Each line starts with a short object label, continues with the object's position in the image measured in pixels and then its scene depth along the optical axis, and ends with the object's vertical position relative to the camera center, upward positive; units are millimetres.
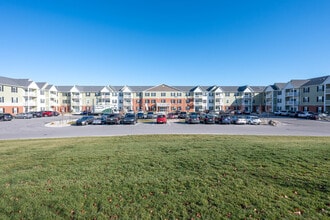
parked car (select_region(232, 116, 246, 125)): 30984 -2624
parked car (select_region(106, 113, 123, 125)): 30609 -2632
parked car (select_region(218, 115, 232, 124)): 30844 -2552
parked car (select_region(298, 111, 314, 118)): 41456 -2087
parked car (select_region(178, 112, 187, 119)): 43775 -2490
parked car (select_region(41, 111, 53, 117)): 50016 -2511
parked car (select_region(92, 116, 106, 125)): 31094 -2901
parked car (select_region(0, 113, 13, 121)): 36000 -2542
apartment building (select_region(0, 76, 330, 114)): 68875 +3332
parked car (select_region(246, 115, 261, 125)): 30927 -2640
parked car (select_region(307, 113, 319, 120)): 38806 -2357
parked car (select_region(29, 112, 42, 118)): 46191 -2515
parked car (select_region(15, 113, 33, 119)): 42969 -2768
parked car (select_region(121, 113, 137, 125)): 30016 -2579
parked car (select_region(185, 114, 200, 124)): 30906 -2612
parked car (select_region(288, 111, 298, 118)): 46250 -2215
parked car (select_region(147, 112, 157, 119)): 43691 -2514
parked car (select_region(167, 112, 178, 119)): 43425 -2700
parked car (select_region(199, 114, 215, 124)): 31047 -2493
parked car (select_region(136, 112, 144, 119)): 43894 -2740
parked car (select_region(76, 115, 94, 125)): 29375 -2732
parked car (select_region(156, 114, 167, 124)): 31388 -2679
